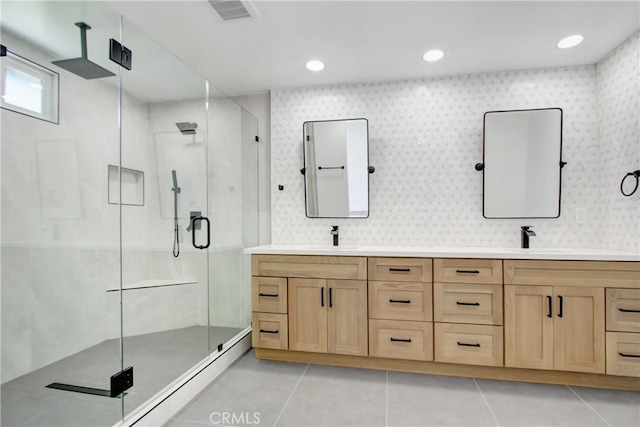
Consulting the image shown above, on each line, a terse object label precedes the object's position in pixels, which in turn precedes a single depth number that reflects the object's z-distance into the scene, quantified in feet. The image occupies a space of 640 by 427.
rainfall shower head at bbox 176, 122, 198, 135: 8.86
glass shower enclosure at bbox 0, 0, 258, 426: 5.99
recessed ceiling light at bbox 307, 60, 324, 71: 8.38
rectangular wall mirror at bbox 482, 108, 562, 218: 8.49
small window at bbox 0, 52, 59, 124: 5.76
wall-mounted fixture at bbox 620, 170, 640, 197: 7.02
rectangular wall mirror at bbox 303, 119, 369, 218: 9.50
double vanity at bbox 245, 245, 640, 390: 6.84
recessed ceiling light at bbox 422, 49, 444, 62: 7.84
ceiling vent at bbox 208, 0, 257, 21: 5.90
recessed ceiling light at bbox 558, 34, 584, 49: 7.16
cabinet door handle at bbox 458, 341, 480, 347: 7.35
